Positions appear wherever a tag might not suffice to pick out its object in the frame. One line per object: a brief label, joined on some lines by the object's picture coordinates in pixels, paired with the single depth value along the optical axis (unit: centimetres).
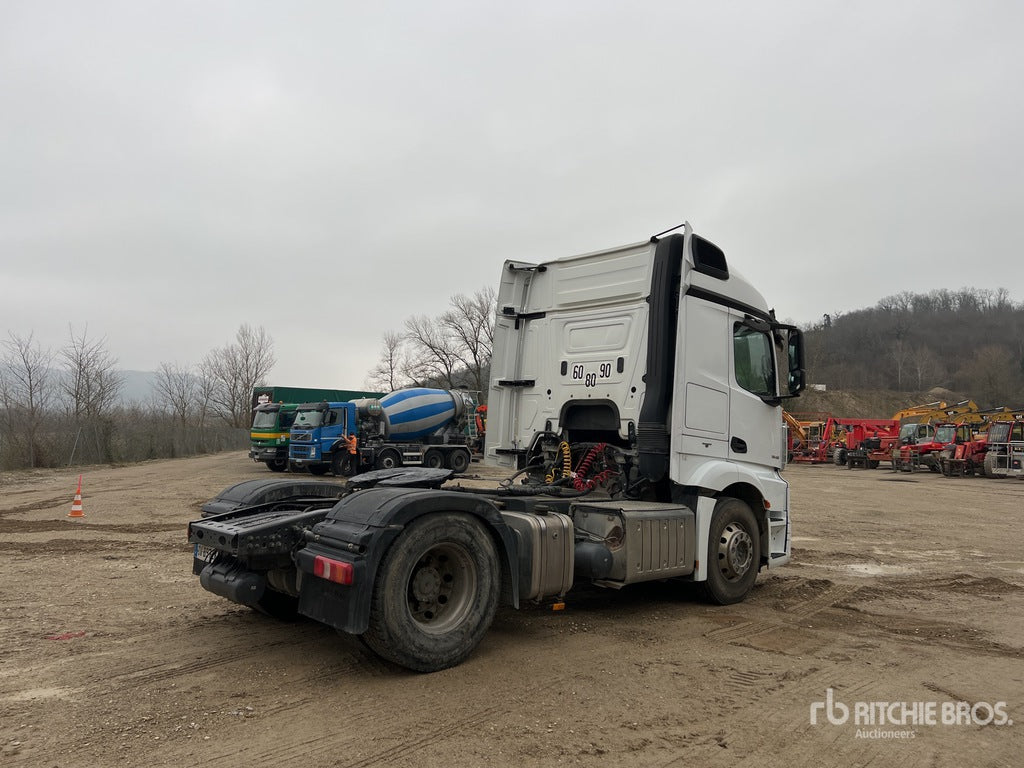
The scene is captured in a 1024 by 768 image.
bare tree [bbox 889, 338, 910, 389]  9562
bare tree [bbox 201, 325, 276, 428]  6731
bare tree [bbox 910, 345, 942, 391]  9469
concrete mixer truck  2478
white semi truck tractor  435
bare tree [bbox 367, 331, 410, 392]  8075
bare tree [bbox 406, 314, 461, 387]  7381
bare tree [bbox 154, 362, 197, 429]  6138
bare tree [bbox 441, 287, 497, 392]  7238
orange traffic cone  1311
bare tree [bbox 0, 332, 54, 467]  2905
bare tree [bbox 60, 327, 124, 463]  3625
